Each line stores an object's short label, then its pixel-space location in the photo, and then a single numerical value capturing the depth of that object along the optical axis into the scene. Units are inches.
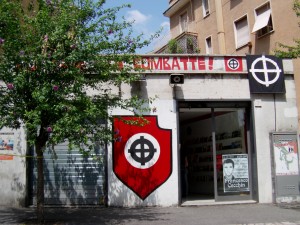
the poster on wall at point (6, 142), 490.0
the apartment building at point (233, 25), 719.7
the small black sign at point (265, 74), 524.7
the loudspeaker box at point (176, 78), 499.8
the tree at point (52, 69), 342.6
